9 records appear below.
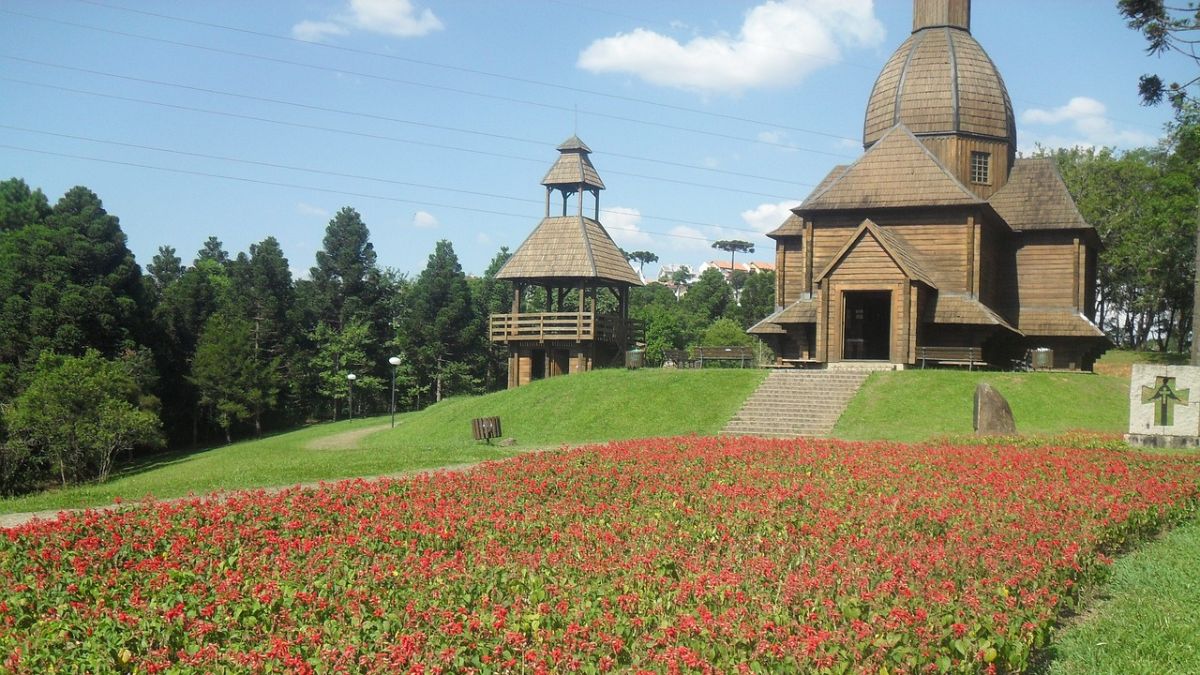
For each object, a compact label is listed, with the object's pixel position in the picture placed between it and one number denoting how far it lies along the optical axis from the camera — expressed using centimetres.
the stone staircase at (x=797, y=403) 2836
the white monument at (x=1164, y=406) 2133
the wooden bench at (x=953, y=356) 3334
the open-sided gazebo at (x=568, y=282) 4381
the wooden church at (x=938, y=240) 3438
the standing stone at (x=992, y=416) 2469
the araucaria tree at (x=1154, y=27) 2444
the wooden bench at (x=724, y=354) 3794
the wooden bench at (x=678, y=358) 3969
